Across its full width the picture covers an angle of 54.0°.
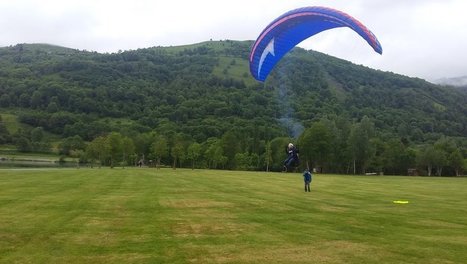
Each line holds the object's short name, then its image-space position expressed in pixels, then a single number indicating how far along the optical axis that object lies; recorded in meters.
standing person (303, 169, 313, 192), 32.91
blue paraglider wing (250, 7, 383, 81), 21.02
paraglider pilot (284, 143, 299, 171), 22.22
